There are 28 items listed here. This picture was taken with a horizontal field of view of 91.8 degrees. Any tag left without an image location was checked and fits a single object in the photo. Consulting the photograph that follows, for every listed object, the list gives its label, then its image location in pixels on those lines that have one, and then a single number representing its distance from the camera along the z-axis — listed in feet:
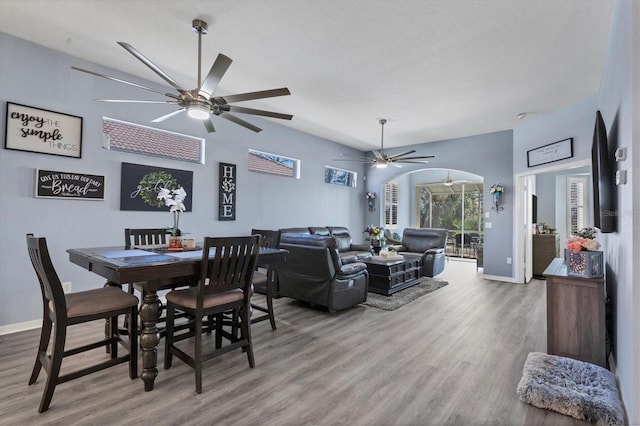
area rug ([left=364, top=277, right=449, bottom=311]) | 14.41
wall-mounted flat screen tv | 7.66
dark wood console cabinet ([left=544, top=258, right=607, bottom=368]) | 8.35
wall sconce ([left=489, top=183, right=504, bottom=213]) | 20.54
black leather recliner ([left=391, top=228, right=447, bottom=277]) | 20.80
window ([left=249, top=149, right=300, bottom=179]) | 18.88
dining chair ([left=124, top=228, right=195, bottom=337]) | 10.24
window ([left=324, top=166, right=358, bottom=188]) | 24.74
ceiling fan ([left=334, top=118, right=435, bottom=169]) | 19.42
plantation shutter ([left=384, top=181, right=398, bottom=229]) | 31.81
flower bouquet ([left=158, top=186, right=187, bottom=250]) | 9.48
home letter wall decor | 16.83
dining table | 6.71
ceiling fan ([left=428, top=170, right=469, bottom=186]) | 32.37
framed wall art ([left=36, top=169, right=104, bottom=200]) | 11.23
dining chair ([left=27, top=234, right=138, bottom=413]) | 6.52
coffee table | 15.94
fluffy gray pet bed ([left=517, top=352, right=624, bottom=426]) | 6.32
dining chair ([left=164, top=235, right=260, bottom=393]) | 7.50
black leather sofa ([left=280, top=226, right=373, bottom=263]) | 20.97
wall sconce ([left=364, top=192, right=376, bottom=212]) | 28.09
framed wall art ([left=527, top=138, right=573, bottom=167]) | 16.07
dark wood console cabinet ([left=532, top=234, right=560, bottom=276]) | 21.13
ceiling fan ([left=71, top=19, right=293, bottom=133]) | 8.25
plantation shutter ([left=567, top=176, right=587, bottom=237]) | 27.30
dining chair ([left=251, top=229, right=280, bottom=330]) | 10.92
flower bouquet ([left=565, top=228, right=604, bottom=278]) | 8.64
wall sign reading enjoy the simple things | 10.68
